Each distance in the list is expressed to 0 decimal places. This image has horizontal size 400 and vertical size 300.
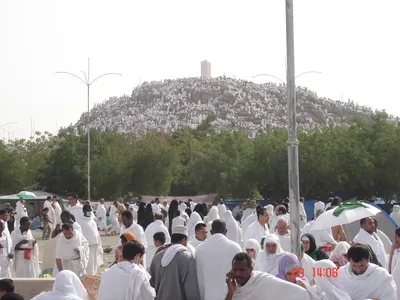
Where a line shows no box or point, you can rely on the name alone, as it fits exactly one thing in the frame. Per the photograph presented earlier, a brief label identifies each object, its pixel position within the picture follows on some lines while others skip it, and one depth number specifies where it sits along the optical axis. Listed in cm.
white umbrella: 1123
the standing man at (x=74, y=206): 1768
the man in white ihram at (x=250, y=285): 685
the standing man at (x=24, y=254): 1401
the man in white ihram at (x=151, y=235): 1565
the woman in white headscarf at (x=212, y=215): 2249
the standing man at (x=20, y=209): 2927
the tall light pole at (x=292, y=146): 894
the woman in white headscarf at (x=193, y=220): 2017
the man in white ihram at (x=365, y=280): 756
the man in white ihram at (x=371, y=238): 1055
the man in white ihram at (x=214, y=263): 881
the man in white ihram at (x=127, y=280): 772
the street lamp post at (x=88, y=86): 4702
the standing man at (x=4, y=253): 1318
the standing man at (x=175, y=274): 862
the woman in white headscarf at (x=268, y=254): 912
